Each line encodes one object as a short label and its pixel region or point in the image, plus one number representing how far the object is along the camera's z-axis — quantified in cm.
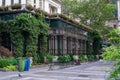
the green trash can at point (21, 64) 1029
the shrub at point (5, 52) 1268
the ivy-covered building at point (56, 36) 1356
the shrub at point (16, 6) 1385
